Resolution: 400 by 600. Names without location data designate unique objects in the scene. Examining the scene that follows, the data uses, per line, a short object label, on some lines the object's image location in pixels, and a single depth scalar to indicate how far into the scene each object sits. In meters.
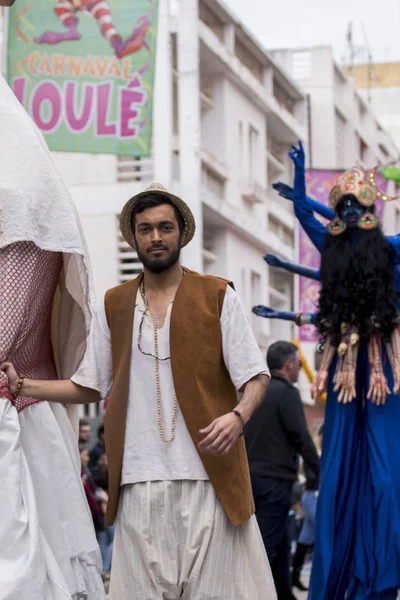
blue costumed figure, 7.42
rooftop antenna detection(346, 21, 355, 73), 48.88
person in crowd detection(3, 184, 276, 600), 5.05
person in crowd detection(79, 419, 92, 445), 14.39
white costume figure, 4.54
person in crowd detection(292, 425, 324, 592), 11.65
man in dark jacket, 8.69
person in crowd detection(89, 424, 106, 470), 14.78
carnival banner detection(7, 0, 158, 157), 14.07
